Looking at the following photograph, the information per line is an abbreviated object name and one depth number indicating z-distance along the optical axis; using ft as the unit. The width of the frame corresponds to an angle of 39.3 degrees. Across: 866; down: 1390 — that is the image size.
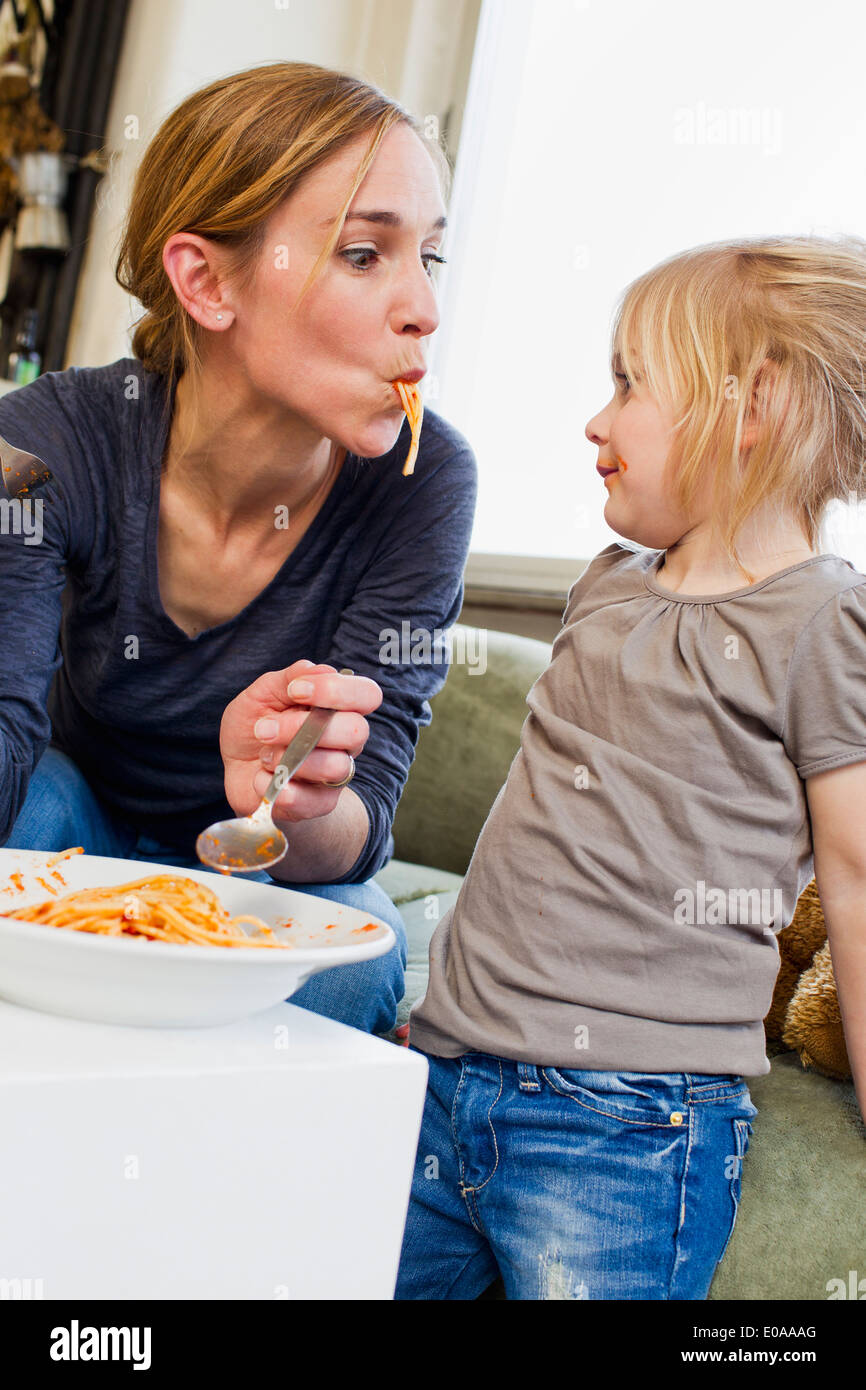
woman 3.96
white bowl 2.04
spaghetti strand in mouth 4.00
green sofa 3.11
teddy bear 3.72
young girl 3.09
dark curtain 10.29
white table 2.06
